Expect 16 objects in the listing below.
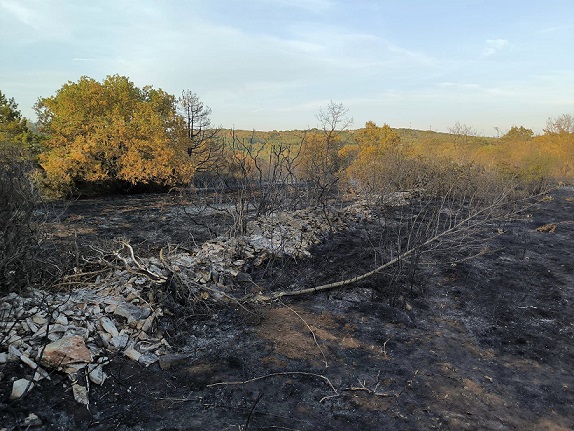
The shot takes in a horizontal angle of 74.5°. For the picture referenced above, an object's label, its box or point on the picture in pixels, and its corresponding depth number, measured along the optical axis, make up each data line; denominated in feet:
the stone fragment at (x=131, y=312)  14.66
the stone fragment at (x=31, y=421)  9.67
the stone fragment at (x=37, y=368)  11.07
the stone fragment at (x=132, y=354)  13.08
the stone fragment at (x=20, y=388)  10.32
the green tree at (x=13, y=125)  62.08
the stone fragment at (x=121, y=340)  13.33
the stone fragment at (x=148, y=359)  13.09
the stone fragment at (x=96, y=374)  11.50
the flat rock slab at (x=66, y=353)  11.43
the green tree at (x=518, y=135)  97.52
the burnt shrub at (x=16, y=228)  13.32
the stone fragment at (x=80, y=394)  10.73
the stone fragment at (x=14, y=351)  11.29
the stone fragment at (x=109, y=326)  13.65
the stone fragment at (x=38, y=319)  12.83
